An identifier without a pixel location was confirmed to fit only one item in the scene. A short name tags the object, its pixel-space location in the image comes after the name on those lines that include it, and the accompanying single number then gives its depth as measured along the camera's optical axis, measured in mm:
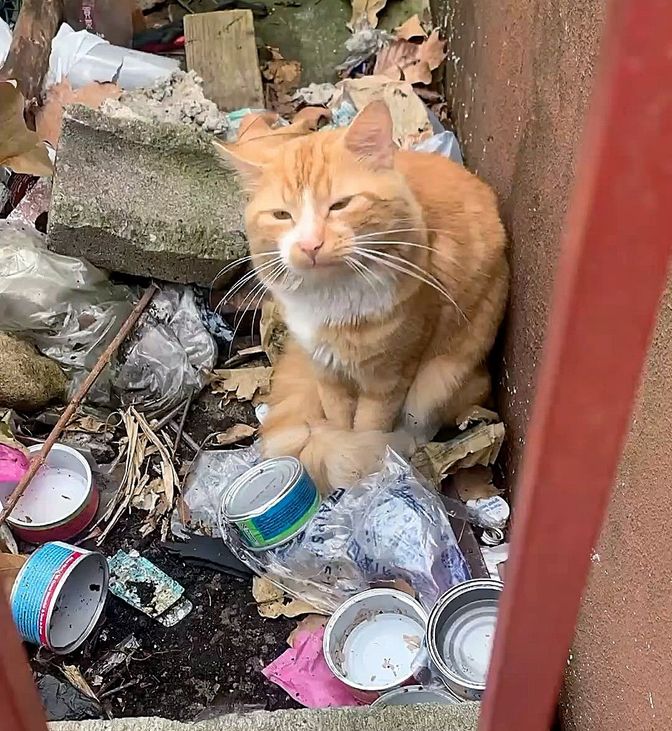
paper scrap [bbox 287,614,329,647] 637
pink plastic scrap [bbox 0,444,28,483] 684
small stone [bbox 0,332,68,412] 744
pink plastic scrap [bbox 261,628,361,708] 603
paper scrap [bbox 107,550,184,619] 659
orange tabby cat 565
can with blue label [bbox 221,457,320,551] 635
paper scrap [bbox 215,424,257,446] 771
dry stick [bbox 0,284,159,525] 647
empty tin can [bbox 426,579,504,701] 571
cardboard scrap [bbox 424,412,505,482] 687
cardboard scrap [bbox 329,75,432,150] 878
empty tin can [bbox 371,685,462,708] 556
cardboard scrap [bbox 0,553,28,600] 607
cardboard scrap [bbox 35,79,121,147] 907
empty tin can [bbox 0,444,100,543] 678
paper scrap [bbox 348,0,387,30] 1065
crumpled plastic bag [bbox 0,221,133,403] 784
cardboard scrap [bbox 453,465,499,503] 694
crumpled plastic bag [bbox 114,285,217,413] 791
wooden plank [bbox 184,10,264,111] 972
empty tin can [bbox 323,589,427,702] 596
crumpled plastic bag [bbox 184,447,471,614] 624
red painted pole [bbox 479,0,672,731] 157
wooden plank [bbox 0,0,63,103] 897
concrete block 773
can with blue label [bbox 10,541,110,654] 598
